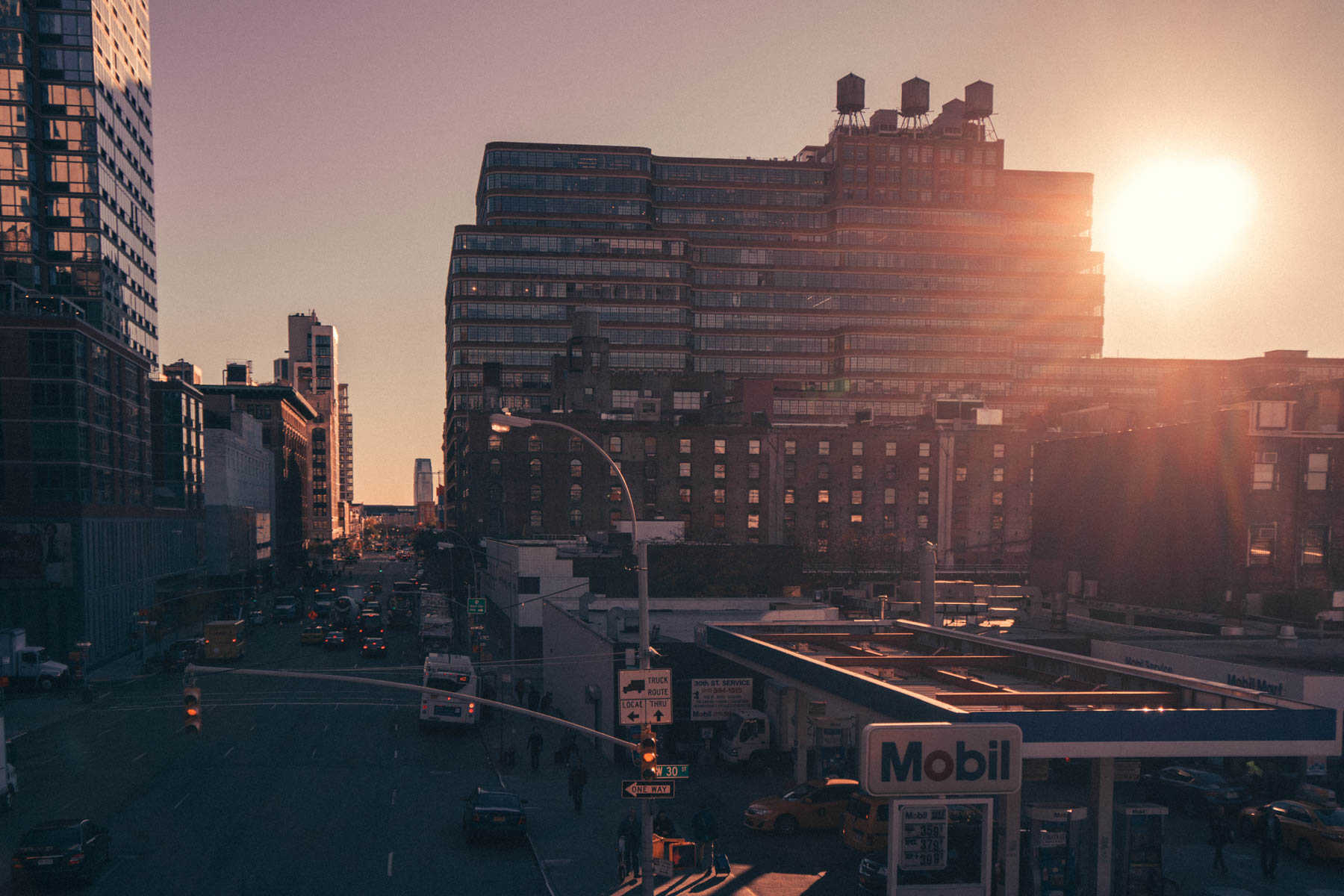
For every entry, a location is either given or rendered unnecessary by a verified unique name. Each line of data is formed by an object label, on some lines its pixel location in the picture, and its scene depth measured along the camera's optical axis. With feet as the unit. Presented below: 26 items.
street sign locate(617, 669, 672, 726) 63.77
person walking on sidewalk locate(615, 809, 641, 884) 84.17
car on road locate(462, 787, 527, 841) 91.30
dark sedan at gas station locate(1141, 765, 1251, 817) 103.81
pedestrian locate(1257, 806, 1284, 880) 86.07
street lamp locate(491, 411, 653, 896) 59.47
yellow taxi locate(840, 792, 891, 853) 89.66
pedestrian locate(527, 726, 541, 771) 123.85
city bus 144.66
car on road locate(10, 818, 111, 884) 76.07
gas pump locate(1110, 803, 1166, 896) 80.74
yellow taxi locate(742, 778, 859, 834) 97.96
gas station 59.26
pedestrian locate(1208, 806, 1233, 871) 88.69
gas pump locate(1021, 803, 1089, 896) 78.95
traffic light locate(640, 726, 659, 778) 57.93
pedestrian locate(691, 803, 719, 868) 86.69
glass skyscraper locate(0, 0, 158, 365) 276.00
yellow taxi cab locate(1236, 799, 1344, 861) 90.17
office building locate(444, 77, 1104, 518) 465.88
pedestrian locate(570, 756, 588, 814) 105.60
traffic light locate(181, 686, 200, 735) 59.47
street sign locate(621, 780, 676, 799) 57.67
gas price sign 63.26
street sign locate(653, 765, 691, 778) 58.49
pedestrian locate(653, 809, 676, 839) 87.56
